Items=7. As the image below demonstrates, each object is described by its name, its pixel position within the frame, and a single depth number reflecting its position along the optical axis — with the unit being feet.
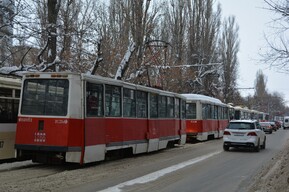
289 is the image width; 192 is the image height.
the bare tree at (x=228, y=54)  213.87
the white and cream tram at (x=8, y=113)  45.80
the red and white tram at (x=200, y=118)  100.58
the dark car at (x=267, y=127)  176.60
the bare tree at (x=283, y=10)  42.73
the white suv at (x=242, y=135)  74.54
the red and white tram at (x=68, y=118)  44.34
